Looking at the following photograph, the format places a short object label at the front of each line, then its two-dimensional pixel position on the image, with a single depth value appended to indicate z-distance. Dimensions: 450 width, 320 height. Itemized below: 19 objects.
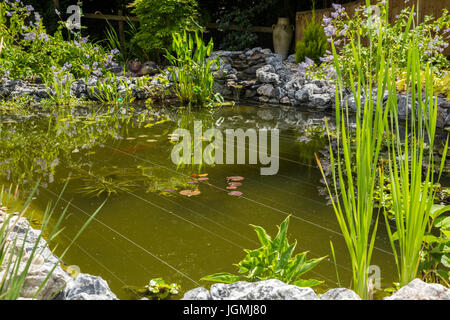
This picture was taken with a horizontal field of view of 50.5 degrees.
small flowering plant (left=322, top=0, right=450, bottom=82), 4.53
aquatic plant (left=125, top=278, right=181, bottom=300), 1.74
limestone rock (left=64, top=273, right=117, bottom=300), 1.41
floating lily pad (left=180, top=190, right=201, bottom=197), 2.85
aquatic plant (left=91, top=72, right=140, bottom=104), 6.77
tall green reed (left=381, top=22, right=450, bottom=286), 1.31
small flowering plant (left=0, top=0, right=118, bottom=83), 6.62
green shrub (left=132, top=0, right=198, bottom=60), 8.37
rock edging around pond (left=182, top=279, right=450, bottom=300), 1.29
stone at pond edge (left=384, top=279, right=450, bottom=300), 1.27
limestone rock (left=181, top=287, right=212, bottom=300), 1.32
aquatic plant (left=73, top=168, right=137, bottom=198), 2.90
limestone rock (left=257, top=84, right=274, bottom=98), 7.09
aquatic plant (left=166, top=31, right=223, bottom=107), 6.29
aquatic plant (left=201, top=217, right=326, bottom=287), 1.63
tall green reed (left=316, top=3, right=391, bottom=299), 1.28
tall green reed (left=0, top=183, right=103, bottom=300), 1.05
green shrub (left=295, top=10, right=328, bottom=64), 8.20
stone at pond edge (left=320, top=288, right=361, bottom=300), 1.32
